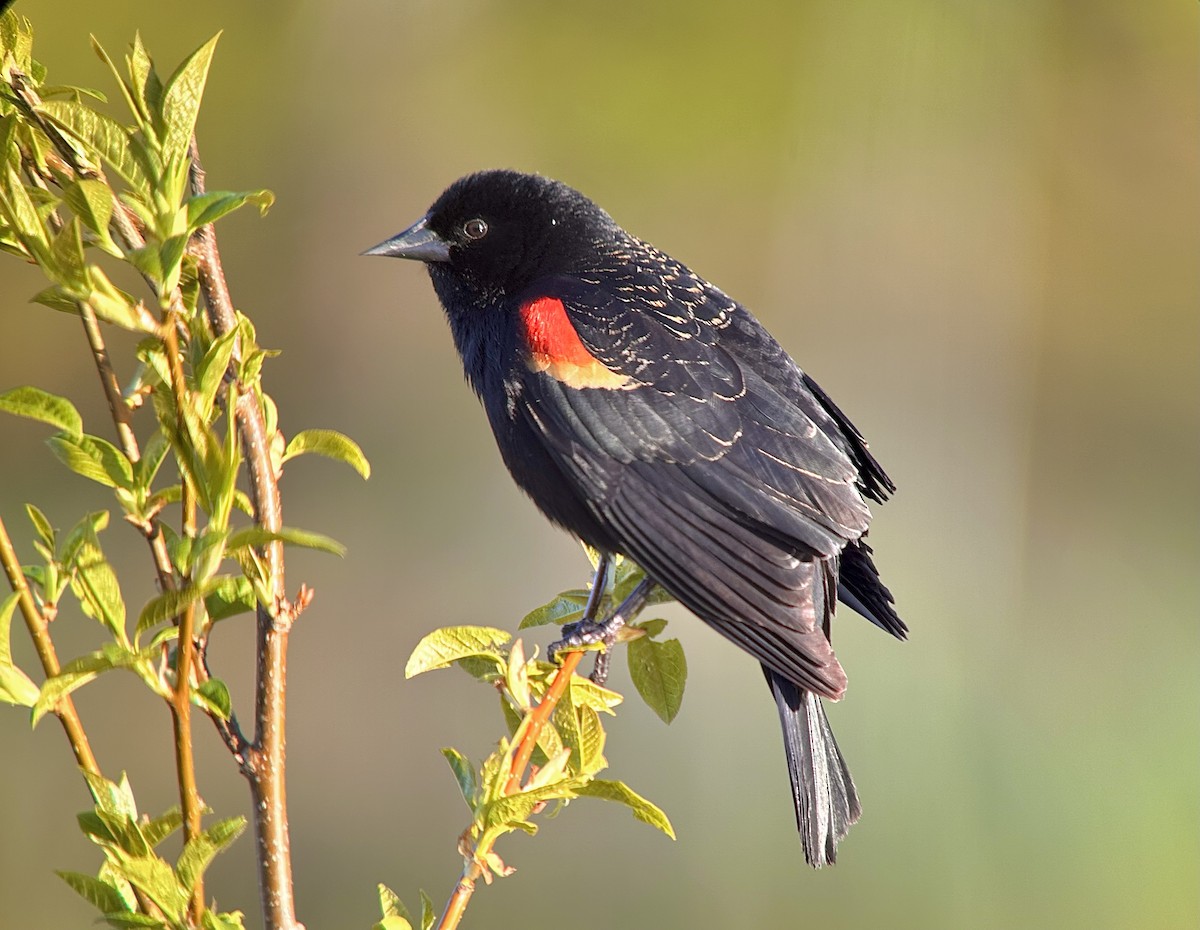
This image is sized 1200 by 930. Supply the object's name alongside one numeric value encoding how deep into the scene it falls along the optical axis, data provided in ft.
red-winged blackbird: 17.19
